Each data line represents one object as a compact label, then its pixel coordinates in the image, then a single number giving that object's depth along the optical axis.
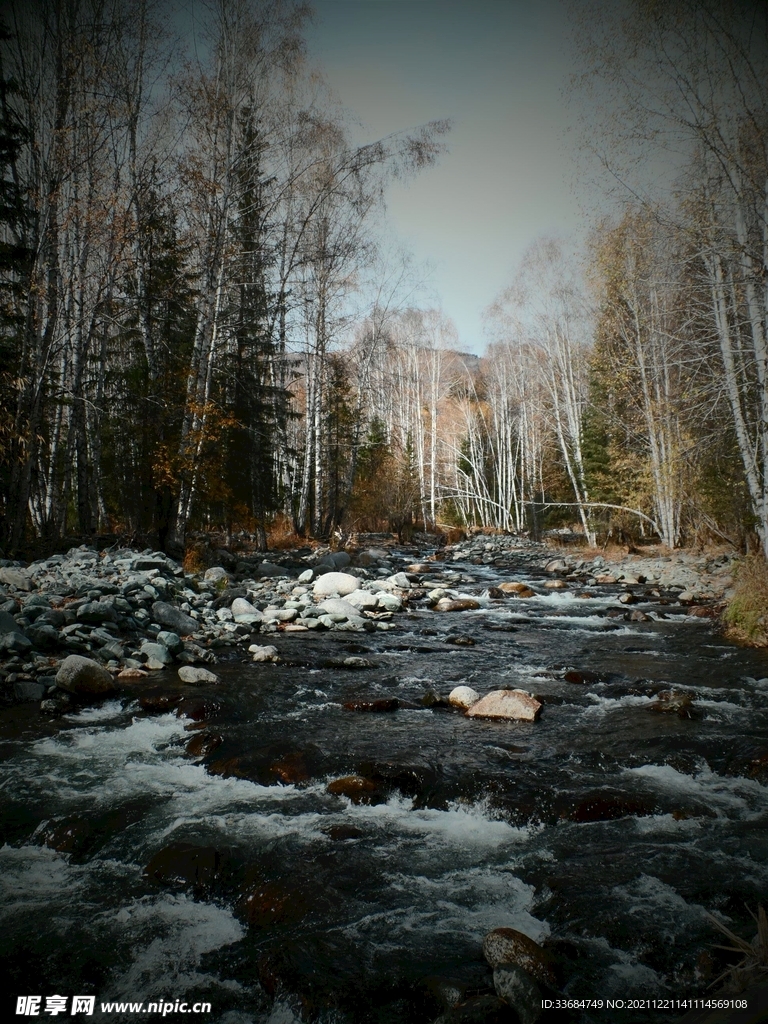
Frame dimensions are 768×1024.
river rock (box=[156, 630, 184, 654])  5.72
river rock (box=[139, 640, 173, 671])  5.38
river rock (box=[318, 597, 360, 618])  8.07
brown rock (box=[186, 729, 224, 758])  3.65
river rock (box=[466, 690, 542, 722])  4.34
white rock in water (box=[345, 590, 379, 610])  8.81
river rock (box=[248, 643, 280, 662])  5.92
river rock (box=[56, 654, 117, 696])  4.48
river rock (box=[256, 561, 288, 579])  10.89
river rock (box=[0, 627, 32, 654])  4.86
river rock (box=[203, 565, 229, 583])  8.94
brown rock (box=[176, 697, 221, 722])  4.27
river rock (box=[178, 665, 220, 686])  5.02
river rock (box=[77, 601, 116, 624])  5.85
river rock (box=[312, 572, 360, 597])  9.32
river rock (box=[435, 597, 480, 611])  9.29
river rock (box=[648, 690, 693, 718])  4.34
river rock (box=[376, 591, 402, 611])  8.94
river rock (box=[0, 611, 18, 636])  5.05
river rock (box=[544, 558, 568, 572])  13.48
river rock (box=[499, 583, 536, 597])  10.62
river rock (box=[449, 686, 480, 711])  4.62
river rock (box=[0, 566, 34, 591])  6.41
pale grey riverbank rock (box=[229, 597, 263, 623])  7.52
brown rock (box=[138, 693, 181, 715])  4.36
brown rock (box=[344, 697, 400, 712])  4.57
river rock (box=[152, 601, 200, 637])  6.50
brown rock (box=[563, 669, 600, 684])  5.27
